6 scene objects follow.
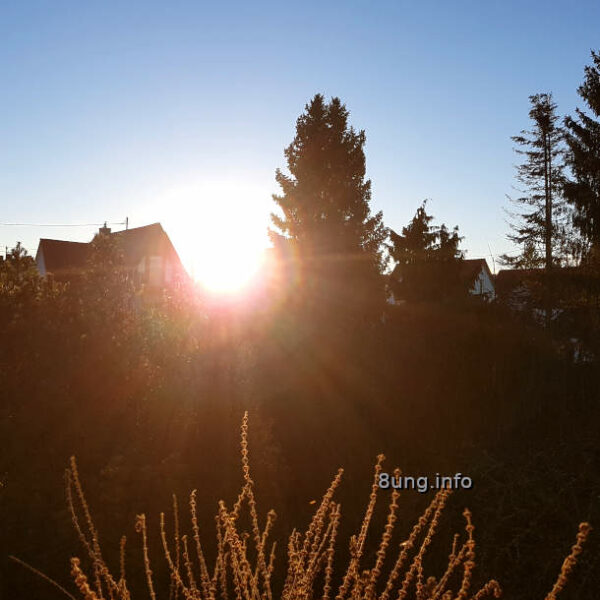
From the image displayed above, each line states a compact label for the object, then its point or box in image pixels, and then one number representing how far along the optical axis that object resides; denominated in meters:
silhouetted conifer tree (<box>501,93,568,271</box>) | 30.22
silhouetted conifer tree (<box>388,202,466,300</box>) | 21.33
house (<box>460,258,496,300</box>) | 49.31
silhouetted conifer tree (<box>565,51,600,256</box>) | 23.11
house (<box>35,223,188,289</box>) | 34.69
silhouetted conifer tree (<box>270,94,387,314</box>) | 23.12
